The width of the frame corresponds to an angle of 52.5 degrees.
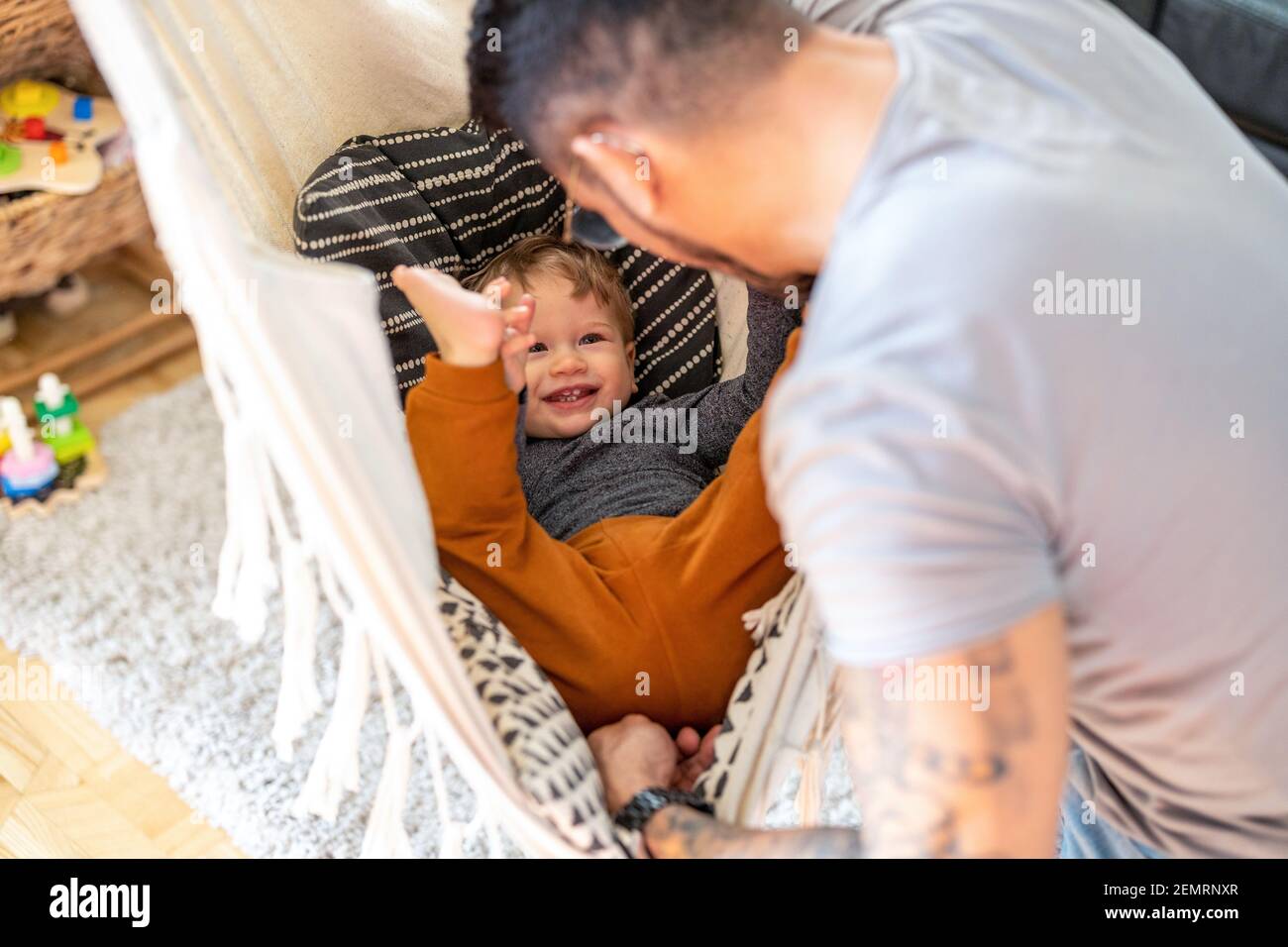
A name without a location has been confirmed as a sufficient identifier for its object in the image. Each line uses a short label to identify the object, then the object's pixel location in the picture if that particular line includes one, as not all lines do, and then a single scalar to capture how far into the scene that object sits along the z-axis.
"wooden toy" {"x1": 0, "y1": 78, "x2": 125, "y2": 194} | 1.76
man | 0.64
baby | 1.09
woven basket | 1.74
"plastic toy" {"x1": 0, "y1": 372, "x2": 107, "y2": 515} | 1.79
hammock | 0.78
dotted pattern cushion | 1.38
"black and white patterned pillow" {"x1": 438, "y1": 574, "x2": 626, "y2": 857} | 0.90
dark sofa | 1.58
